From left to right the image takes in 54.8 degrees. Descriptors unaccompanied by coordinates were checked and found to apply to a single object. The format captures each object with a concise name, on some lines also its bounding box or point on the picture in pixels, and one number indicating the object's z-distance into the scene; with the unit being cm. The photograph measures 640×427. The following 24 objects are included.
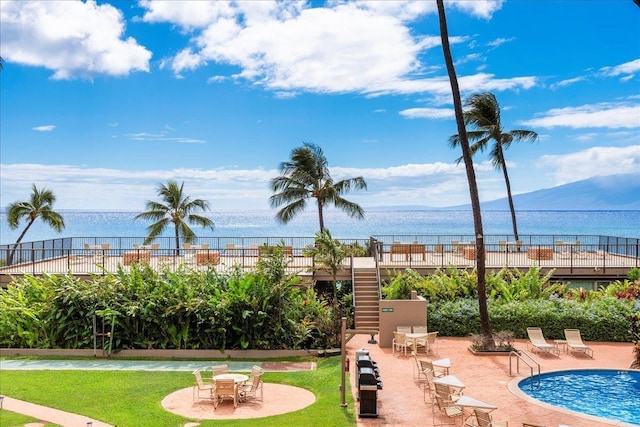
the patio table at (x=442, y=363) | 1667
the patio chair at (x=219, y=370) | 1680
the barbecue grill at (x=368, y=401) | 1418
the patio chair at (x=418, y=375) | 1744
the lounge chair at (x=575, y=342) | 2097
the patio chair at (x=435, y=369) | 1628
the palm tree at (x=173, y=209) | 4316
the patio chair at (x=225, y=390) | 1525
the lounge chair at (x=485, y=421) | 1270
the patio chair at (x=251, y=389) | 1588
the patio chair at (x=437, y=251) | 3394
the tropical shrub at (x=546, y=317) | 2288
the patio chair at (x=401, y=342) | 2102
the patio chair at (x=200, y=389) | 1583
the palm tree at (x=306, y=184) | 3950
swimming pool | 1505
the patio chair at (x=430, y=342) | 2088
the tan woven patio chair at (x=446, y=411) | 1380
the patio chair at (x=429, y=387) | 1505
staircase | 2483
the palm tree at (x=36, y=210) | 4500
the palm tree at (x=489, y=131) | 4091
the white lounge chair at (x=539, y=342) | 2091
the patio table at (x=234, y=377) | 1549
